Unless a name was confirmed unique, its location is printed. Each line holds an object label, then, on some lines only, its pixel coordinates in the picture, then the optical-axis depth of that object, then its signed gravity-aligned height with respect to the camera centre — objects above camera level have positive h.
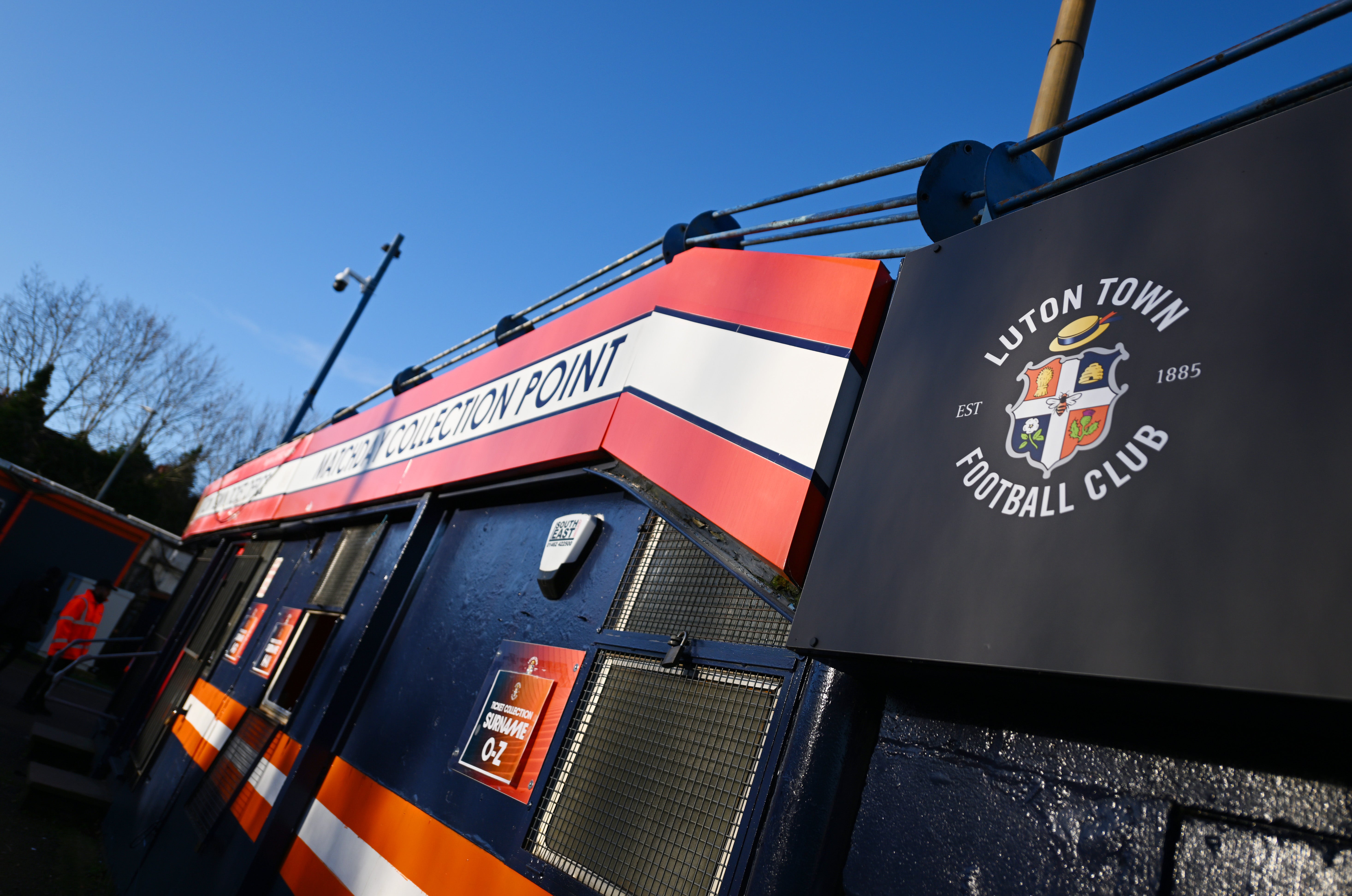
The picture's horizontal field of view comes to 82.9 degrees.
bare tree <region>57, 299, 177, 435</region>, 26.00 +4.20
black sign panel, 1.09 +0.71
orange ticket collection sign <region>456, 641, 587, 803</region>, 2.79 -0.12
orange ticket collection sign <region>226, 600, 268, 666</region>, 6.96 -0.43
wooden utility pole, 2.86 +2.71
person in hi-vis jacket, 9.39 -1.26
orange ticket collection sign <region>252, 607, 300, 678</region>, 5.89 -0.34
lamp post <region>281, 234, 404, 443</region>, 12.29 +4.22
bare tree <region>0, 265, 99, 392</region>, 25.25 +4.61
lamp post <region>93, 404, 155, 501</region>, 23.70 +2.31
